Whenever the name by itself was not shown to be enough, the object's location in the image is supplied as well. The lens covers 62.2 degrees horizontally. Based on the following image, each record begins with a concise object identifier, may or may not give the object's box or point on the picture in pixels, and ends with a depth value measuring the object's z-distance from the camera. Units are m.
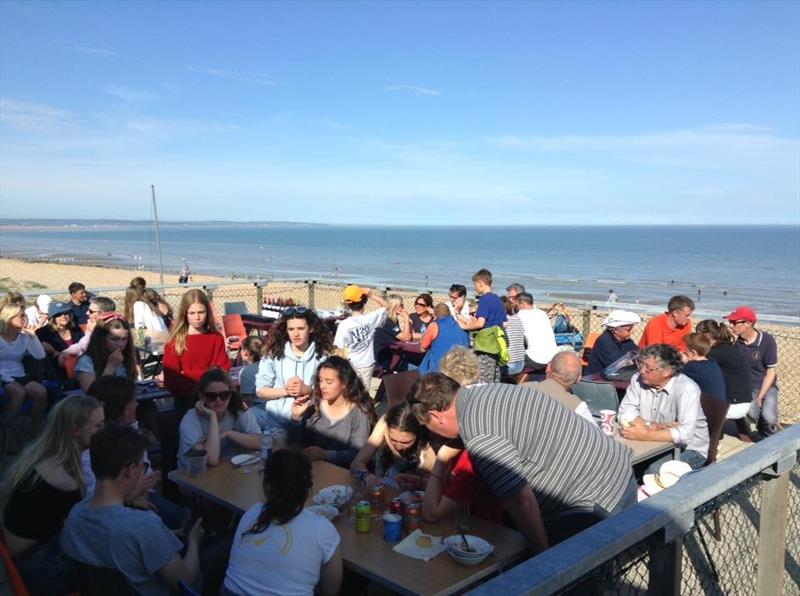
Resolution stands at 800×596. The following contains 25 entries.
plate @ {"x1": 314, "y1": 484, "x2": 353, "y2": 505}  3.30
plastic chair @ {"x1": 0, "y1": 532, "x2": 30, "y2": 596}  2.40
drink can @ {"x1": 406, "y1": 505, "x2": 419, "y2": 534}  3.04
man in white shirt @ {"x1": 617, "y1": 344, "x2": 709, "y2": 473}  4.45
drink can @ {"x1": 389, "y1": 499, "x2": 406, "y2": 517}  3.10
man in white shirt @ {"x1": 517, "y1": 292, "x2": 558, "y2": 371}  7.59
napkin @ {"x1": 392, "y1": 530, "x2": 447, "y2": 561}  2.77
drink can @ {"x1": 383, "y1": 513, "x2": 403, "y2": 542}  2.91
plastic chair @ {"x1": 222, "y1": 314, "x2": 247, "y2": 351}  8.75
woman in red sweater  5.25
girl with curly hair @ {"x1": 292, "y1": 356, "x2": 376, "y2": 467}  4.27
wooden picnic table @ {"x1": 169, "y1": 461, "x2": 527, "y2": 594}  2.57
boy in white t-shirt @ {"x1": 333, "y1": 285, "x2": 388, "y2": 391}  6.59
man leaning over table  2.71
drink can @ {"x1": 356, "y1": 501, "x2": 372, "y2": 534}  3.00
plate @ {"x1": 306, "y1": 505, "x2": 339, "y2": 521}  3.15
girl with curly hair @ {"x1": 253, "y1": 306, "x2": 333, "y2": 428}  4.96
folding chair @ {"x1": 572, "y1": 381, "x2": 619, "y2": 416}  5.31
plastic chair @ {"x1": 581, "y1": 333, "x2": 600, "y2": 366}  7.88
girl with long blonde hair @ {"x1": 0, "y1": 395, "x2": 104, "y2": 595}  2.85
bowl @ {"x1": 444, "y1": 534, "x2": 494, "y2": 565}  2.68
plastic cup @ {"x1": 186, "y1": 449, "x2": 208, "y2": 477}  3.77
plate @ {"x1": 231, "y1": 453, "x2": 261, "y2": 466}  3.97
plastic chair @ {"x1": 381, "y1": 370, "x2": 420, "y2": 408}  5.58
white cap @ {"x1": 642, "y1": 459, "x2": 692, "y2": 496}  3.67
